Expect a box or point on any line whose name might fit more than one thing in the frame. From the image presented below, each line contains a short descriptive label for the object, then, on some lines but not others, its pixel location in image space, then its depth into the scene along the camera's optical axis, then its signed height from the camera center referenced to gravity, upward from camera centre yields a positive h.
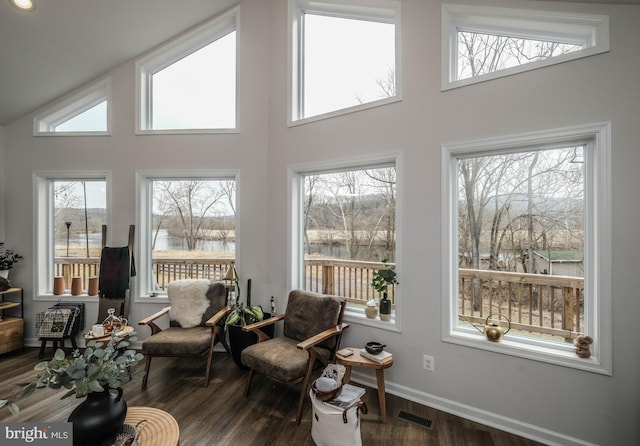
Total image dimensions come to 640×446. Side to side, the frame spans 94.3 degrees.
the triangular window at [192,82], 3.64 +1.77
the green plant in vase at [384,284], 2.68 -0.56
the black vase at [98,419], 1.36 -0.92
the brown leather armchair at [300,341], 2.32 -1.08
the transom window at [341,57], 2.90 +1.78
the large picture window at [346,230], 2.95 -0.07
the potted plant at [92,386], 1.35 -0.76
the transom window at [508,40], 2.05 +1.41
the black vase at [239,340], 2.96 -1.17
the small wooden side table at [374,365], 2.28 -1.11
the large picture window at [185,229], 3.68 -0.07
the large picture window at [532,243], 2.00 -0.15
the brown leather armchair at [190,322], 2.72 -1.03
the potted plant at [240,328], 2.97 -1.07
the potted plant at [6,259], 3.48 -0.44
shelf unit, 3.34 -1.18
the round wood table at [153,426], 1.46 -1.07
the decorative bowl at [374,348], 2.39 -1.02
